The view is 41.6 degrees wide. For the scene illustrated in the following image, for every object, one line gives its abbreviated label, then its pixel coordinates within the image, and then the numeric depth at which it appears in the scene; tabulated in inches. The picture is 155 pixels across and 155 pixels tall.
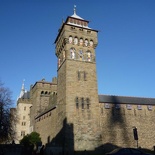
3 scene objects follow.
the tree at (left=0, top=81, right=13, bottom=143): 1184.2
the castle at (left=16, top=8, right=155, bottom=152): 1168.2
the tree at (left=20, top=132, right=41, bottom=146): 1436.1
